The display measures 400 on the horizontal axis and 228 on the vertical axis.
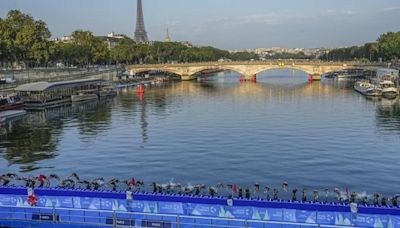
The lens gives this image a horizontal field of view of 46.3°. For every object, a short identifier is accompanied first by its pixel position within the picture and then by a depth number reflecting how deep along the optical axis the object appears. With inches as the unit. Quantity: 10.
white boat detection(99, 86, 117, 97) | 4144.4
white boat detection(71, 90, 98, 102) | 3740.2
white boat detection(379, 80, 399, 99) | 3966.5
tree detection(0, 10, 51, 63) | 4338.1
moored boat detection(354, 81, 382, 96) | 4064.5
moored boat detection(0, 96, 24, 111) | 2977.4
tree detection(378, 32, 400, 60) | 5753.0
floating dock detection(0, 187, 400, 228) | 836.0
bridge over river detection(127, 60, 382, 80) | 6285.9
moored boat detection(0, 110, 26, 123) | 2614.9
